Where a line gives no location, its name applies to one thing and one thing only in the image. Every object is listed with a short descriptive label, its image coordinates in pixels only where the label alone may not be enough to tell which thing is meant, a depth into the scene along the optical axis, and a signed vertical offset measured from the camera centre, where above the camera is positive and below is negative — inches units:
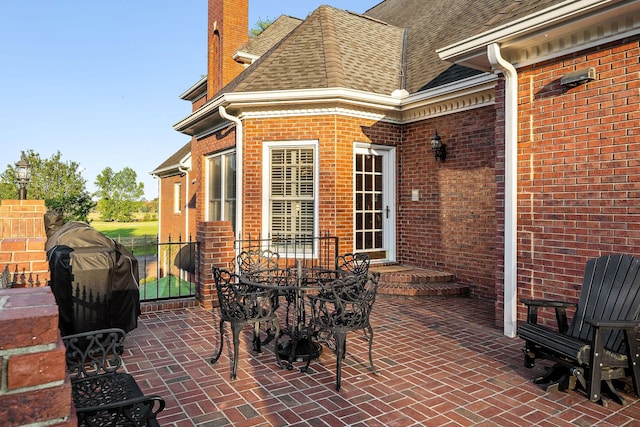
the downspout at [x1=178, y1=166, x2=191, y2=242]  594.0 +11.3
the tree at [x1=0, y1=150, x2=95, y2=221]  735.1 +50.7
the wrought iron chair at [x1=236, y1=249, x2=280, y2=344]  175.2 -32.3
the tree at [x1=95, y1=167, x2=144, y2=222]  1759.4 +112.7
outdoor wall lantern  291.3 +47.4
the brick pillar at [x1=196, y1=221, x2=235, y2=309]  241.8 -24.2
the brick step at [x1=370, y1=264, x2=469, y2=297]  267.0 -48.0
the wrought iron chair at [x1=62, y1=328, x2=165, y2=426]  67.1 -36.6
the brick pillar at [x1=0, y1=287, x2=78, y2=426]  35.5 -14.2
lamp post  244.7 +24.0
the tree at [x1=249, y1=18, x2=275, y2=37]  983.9 +454.6
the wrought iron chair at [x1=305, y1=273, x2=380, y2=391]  140.7 -35.0
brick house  165.0 +46.9
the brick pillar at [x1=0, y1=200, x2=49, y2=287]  105.3 -12.8
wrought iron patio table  156.2 -48.4
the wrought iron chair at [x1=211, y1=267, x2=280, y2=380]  149.5 -35.6
